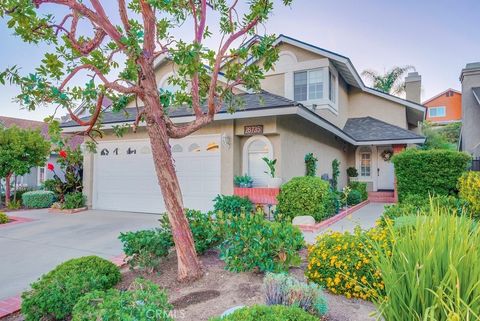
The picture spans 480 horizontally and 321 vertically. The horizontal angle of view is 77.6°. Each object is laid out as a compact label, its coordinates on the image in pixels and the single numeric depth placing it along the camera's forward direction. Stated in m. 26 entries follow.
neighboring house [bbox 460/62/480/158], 15.14
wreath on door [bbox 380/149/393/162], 16.34
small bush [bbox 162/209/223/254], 4.98
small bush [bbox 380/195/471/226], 6.47
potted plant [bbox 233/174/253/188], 9.67
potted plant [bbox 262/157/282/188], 9.27
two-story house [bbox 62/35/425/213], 9.79
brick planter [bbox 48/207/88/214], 11.66
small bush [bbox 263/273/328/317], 3.03
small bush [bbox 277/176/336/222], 8.72
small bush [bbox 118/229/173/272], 4.56
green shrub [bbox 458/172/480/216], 7.13
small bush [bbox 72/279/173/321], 2.45
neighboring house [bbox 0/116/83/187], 20.27
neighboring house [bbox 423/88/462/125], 37.31
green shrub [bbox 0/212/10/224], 9.94
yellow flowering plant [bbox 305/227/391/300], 3.70
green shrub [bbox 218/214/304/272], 4.21
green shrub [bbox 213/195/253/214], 8.95
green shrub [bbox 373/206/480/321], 1.76
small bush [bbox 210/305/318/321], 2.28
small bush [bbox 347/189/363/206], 13.35
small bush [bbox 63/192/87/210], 11.91
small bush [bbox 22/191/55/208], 13.47
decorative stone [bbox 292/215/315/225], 8.29
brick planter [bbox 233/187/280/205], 9.33
